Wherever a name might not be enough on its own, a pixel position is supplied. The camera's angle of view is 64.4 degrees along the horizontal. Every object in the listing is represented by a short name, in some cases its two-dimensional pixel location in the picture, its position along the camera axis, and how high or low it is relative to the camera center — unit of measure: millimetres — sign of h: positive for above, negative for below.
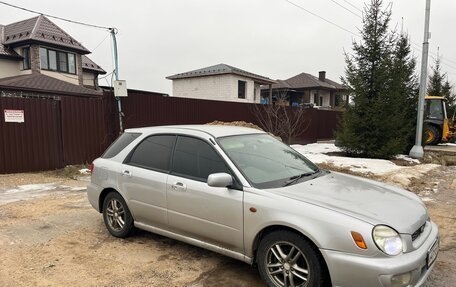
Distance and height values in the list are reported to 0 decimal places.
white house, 26925 +2063
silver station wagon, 2828 -914
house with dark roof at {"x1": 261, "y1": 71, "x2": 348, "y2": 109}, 38125 +2100
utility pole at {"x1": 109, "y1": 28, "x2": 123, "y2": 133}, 11258 +1550
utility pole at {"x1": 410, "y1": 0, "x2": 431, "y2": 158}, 13211 +912
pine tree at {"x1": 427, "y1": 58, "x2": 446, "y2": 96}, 29845 +2629
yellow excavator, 19359 -513
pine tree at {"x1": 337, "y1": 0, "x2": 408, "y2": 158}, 13117 +514
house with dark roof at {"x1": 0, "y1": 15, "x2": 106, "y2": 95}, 23570 +3797
